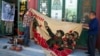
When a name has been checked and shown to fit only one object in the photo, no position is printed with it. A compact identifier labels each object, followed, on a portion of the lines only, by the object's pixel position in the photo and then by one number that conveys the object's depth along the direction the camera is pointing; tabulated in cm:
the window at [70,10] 405
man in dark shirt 348
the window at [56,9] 416
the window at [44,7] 427
